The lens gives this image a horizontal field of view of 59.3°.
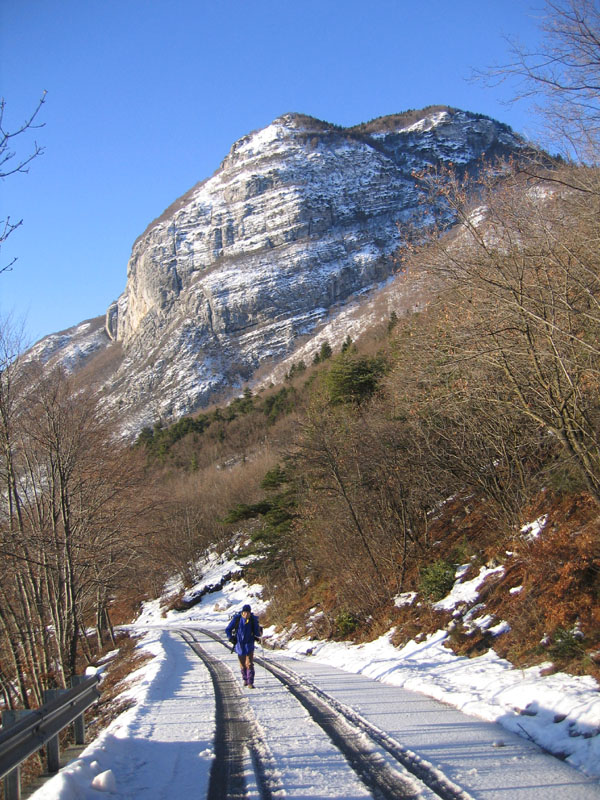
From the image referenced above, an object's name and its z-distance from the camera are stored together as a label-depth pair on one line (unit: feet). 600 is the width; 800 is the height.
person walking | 30.83
